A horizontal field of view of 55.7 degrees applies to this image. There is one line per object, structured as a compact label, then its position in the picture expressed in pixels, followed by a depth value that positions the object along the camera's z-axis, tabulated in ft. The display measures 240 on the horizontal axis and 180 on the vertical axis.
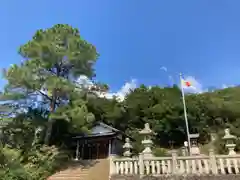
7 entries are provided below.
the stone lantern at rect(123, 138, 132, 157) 39.50
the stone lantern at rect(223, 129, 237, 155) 32.39
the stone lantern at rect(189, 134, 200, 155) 39.27
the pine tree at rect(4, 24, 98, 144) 43.62
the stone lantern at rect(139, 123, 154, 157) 34.73
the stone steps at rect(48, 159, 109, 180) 35.47
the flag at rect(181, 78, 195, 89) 49.11
